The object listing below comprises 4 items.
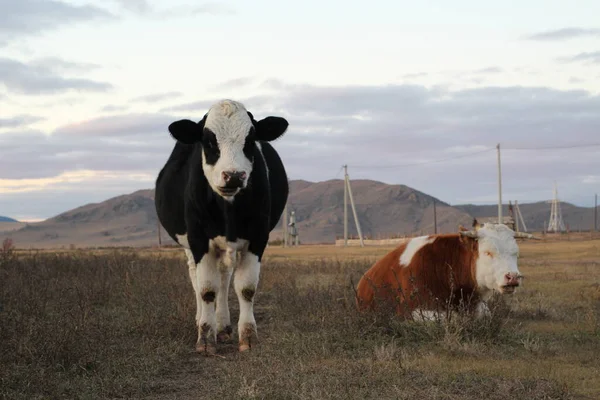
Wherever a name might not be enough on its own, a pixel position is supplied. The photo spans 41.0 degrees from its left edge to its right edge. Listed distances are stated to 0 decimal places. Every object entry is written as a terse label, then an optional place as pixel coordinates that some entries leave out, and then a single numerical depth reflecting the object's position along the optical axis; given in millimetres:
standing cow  8695
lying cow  9672
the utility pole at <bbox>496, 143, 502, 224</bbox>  62088
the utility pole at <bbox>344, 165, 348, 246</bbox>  78931
